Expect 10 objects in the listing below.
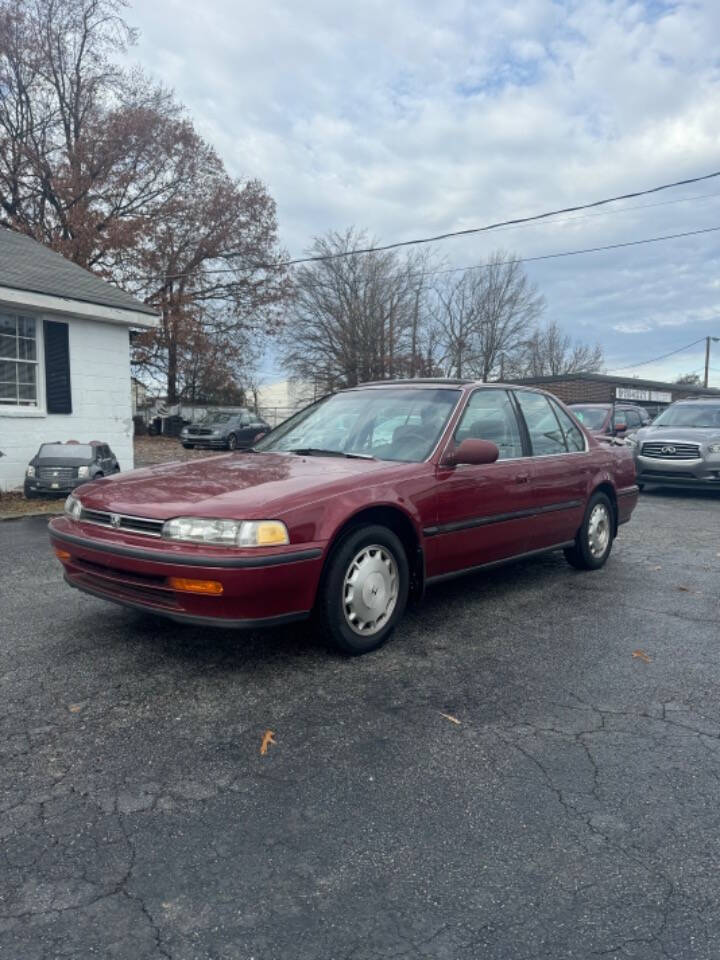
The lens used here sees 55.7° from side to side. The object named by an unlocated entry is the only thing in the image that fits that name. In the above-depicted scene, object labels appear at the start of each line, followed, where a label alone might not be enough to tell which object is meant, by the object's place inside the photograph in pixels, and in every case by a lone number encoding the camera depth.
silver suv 11.38
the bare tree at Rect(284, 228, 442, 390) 40.06
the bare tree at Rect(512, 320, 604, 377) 46.25
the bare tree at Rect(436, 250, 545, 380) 43.84
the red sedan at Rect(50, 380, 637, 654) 3.31
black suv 9.93
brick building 36.69
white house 11.21
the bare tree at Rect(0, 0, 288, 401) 25.89
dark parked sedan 24.56
